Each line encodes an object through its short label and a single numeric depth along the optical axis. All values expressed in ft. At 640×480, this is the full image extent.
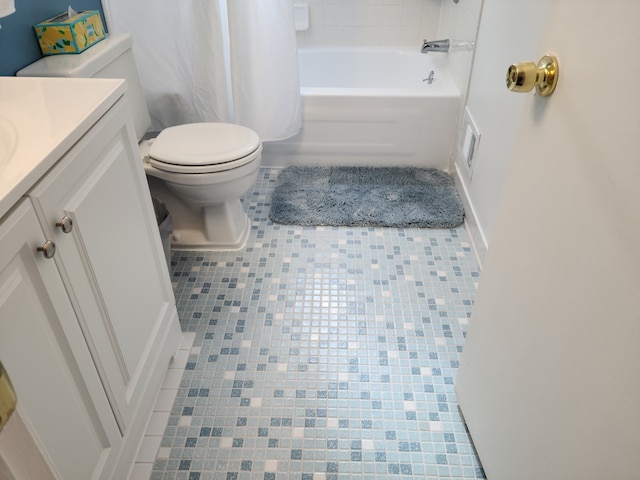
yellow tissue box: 4.75
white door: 2.05
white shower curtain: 6.86
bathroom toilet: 5.55
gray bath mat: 7.11
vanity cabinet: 2.55
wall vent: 6.77
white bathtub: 7.75
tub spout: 8.41
